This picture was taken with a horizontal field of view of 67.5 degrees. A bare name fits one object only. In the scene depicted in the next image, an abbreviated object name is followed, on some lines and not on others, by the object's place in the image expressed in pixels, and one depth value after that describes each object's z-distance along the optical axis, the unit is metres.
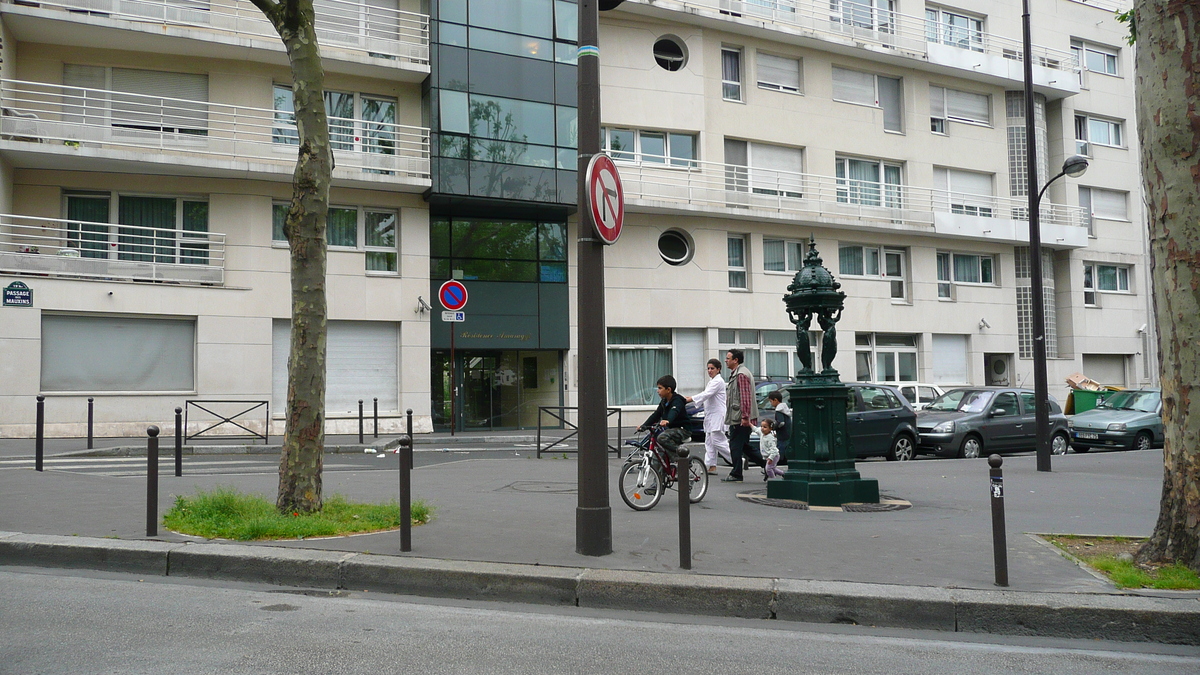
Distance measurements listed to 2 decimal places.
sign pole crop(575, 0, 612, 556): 6.94
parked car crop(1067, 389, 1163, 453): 20.19
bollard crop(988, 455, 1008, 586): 6.08
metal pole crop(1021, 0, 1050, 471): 13.68
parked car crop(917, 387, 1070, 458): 17.64
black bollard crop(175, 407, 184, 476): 11.79
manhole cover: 10.98
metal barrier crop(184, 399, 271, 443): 19.47
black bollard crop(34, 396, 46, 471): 11.91
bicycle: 9.52
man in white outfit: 11.91
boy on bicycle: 9.62
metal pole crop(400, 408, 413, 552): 6.96
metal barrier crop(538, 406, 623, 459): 15.25
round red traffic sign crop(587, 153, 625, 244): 6.92
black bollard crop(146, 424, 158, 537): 7.53
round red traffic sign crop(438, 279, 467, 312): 18.77
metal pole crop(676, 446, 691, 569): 6.52
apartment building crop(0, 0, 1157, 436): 20.48
